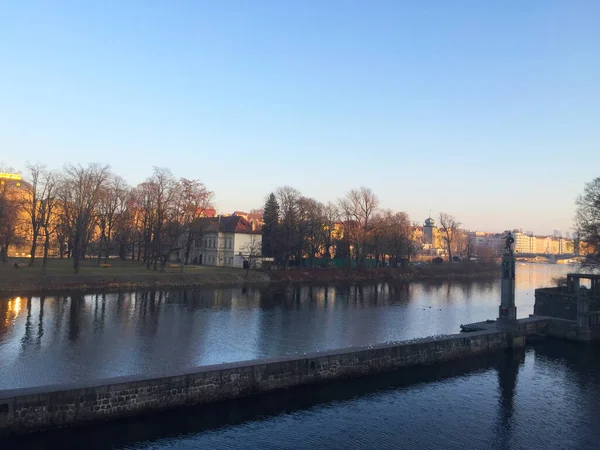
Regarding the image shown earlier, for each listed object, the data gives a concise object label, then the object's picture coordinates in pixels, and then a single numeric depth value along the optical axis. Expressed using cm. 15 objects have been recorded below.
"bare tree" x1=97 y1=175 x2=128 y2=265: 7006
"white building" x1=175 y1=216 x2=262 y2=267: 8288
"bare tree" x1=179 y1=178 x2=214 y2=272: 6744
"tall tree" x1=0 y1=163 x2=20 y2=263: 5364
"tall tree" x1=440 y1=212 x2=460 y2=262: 12294
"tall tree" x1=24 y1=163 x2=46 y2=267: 5784
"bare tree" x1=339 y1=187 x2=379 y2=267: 8781
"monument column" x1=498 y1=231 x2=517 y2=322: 3476
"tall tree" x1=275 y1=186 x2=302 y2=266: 8069
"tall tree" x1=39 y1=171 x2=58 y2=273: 5822
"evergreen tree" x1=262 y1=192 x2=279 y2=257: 8488
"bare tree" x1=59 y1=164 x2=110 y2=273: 5962
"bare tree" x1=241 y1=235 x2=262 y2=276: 8019
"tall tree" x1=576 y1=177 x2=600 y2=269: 4694
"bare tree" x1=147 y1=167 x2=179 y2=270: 6706
